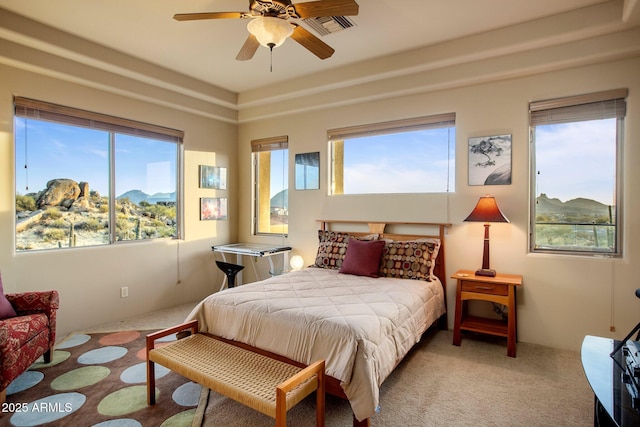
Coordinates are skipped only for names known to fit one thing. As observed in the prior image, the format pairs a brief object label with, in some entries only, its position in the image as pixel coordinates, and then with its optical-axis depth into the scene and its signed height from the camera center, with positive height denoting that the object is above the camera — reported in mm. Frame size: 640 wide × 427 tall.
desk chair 3787 -703
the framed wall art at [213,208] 4727 -5
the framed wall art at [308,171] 4453 +496
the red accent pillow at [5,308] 2468 -751
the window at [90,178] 3213 +323
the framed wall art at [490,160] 3268 +477
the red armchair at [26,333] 2092 -872
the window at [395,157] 3656 +608
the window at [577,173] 2918 +316
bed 1923 -711
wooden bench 1676 -960
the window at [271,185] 4848 +339
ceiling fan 2014 +1210
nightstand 2877 -796
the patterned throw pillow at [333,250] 3711 -476
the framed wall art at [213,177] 4723 +441
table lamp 3068 -75
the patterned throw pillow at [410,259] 3244 -508
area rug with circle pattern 2031 -1274
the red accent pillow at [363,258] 3318 -505
